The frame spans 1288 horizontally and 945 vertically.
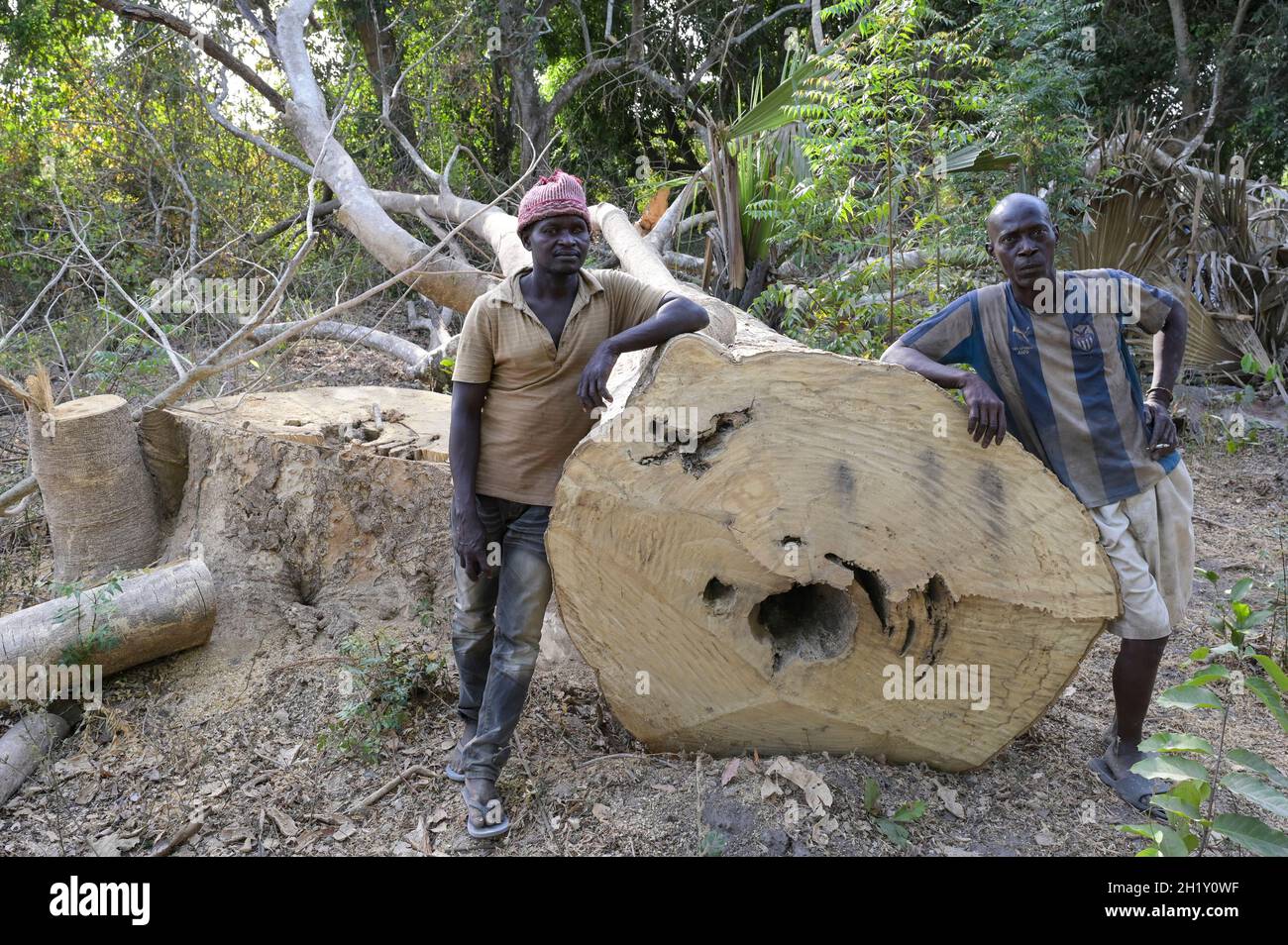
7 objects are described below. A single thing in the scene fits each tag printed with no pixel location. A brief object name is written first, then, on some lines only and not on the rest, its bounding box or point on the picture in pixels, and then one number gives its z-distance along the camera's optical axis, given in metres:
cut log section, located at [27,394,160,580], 3.60
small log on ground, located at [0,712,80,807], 2.85
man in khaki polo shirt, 2.38
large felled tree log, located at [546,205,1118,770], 2.32
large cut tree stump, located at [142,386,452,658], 3.62
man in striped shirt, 2.43
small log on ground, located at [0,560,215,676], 3.13
